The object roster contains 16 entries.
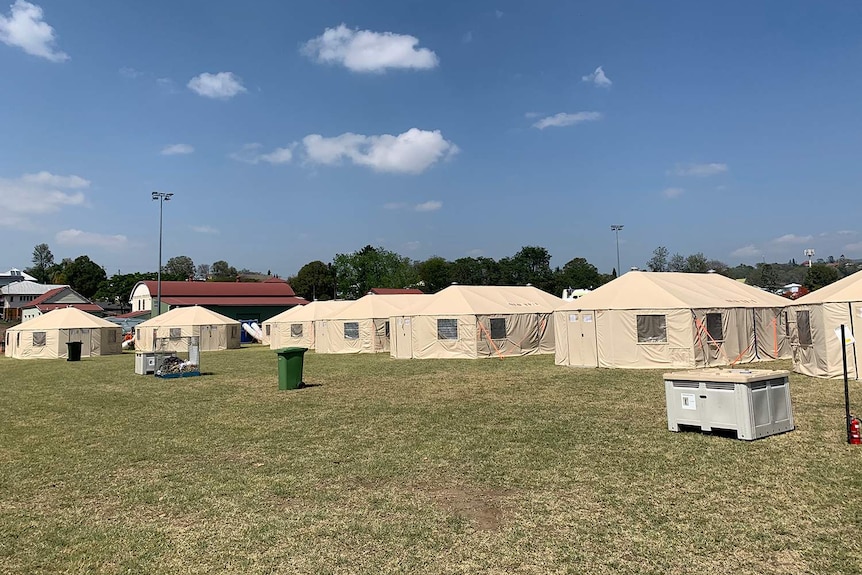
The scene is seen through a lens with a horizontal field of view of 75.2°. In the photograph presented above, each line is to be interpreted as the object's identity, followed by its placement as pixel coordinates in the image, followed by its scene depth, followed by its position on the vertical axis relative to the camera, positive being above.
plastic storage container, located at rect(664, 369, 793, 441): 7.66 -1.24
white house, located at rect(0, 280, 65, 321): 83.12 +5.83
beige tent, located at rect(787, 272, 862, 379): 14.31 -0.34
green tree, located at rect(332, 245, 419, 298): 95.56 +9.03
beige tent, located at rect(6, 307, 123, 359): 32.59 -0.22
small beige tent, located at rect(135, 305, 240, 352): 37.09 -0.13
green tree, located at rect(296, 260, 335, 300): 91.31 +7.15
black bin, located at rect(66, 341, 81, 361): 28.91 -0.98
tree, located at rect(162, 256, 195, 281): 116.31 +13.28
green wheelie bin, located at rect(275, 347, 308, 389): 14.73 -1.11
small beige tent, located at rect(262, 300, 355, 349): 37.06 +0.02
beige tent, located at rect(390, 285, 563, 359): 24.88 -0.30
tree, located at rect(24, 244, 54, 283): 121.81 +16.06
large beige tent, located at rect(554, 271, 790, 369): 18.59 -0.39
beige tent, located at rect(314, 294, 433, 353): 32.16 -0.19
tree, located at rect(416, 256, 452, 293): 100.81 +8.98
